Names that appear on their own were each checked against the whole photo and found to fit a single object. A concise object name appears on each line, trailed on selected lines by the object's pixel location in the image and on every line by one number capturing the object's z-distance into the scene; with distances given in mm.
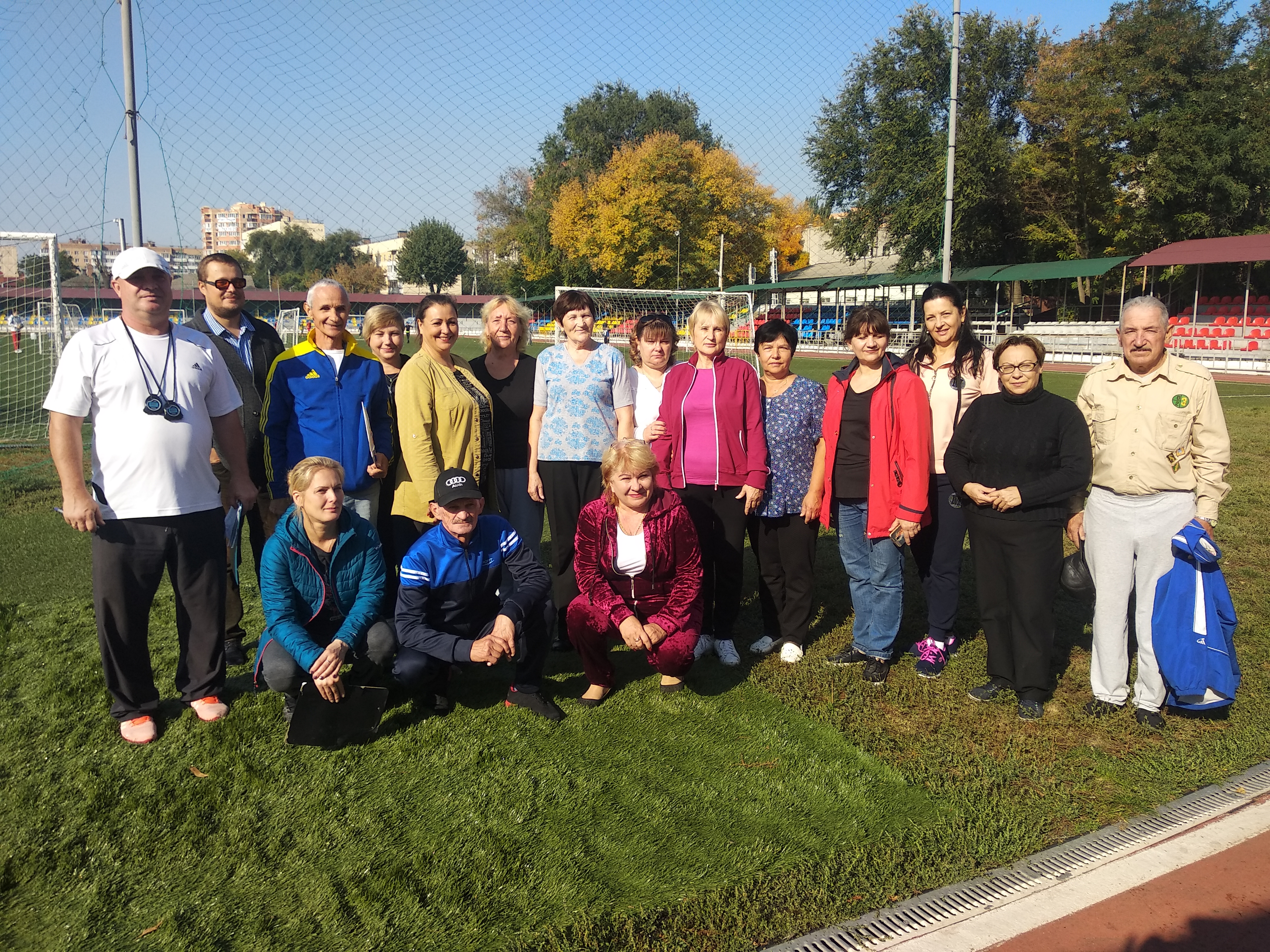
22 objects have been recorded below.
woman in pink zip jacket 4398
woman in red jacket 4078
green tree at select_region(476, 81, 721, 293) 58438
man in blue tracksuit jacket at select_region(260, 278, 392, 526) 4141
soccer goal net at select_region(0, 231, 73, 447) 11543
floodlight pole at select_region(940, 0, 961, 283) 12711
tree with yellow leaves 43938
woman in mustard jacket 4113
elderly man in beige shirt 3621
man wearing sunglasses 4312
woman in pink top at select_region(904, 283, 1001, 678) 4238
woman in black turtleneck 3805
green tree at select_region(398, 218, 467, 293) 66062
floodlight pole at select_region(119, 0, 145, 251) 5875
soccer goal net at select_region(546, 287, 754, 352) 17859
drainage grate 2539
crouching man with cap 3752
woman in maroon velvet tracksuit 3930
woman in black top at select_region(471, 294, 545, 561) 4660
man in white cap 3447
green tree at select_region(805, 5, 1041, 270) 36281
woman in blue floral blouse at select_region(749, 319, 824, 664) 4469
